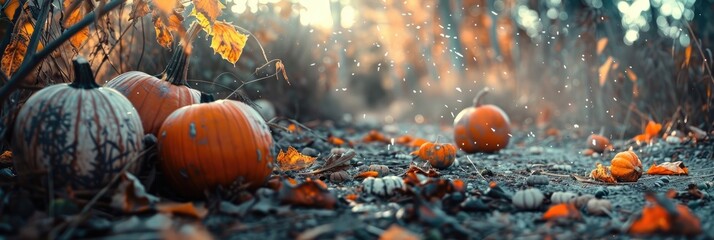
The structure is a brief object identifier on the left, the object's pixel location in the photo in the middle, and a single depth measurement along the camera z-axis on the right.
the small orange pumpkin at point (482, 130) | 4.60
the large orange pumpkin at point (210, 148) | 2.33
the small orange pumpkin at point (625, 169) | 3.08
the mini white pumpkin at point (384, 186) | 2.46
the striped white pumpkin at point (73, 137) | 2.16
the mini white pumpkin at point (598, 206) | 2.28
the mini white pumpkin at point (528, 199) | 2.35
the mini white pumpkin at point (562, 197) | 2.40
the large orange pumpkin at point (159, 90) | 2.68
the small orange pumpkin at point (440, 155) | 3.47
